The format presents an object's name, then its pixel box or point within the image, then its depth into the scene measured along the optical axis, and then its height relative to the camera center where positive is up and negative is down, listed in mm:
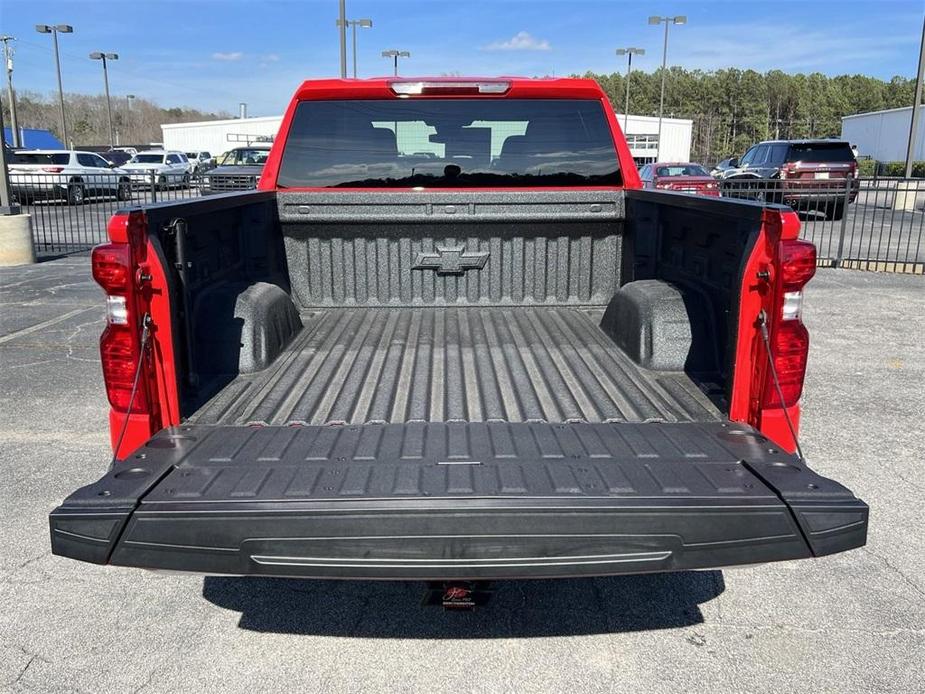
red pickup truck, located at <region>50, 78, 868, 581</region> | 2146 -850
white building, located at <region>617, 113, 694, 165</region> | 68125 +3477
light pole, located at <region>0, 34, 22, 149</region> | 31531 +5057
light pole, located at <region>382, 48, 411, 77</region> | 49625 +7319
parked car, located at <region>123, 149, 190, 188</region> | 35438 +236
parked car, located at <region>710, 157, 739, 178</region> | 30134 +211
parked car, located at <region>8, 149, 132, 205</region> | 23719 -25
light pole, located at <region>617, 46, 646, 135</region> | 48031 +7400
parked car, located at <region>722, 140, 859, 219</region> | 19922 +252
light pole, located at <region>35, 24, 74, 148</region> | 49938 +8752
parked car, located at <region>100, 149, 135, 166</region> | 41656 +526
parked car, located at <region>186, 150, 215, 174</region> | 36044 +450
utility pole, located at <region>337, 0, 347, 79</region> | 23625 +4277
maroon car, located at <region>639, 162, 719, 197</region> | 19203 -121
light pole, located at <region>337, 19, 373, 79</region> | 35844 +6684
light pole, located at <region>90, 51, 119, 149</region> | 61412 +8727
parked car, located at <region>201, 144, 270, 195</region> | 15609 +25
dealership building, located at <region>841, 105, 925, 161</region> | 45866 +2633
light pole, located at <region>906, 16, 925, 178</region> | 20484 +1939
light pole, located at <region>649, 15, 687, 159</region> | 47000 +9137
